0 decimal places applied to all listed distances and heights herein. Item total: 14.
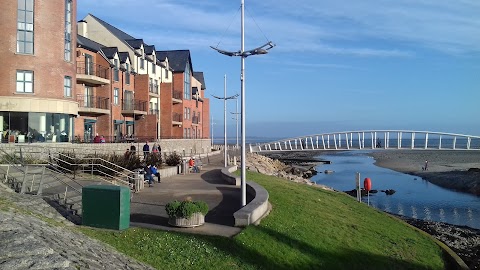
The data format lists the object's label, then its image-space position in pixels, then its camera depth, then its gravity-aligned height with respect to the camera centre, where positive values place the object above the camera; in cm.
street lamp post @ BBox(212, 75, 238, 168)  3233 +88
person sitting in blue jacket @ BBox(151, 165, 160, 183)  2246 -177
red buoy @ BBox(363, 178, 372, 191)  2536 -268
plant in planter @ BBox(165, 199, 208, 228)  1231 -212
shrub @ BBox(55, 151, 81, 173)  2146 -120
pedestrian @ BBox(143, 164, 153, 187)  2194 -191
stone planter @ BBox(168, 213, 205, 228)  1238 -236
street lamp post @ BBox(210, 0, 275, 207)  1502 +263
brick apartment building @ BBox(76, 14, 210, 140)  4822 +611
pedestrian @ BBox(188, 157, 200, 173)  3009 -194
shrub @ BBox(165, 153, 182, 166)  2995 -154
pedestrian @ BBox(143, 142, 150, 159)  3048 -89
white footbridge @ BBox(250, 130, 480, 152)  6169 +57
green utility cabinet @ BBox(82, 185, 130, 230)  1137 -181
